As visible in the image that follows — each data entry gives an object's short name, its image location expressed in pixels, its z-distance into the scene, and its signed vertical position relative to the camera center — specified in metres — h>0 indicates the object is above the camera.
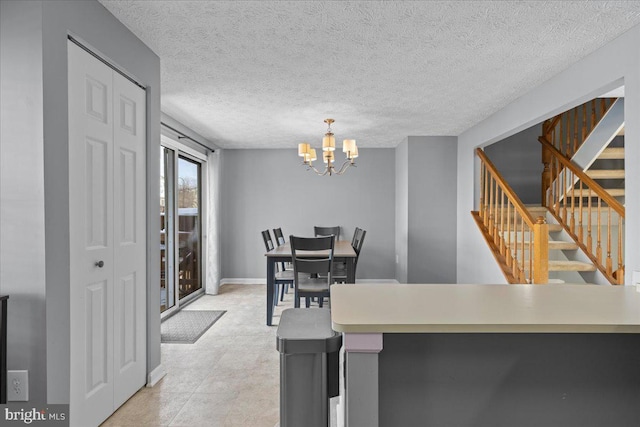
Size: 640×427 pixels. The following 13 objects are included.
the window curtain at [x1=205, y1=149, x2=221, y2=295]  5.89 -0.23
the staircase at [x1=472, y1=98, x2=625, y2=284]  3.61 +0.03
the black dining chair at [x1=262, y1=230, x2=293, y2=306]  4.22 -0.71
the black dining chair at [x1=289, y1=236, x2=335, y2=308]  3.81 -0.52
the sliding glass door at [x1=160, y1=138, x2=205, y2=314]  4.66 -0.19
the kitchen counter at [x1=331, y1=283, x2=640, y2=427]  1.46 -0.61
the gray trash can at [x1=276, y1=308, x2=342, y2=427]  1.45 -0.61
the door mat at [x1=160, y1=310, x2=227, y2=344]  3.76 -1.20
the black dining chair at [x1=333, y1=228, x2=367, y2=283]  4.41 -0.68
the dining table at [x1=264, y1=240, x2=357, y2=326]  4.12 -0.56
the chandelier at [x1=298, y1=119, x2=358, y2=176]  4.29 +0.67
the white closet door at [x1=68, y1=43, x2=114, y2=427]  1.91 -0.13
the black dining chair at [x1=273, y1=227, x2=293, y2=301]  5.58 -0.46
